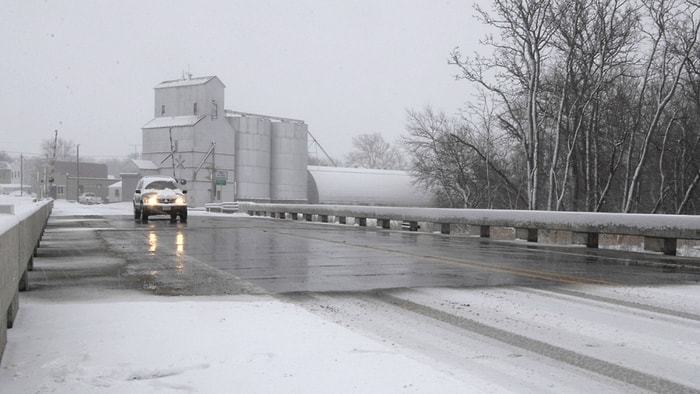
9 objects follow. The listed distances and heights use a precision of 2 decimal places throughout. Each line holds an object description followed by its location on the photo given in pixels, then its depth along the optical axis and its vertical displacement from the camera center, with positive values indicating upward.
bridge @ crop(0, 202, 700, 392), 4.24 -1.27
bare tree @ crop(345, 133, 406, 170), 134.75 +8.13
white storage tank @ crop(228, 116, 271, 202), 67.94 +3.64
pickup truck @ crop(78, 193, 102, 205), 87.54 -1.87
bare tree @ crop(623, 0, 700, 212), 26.75 +6.76
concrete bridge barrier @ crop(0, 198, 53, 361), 4.06 -0.58
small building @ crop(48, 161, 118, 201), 118.06 +1.63
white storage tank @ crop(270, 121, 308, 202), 70.12 +3.01
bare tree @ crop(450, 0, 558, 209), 29.20 +6.83
